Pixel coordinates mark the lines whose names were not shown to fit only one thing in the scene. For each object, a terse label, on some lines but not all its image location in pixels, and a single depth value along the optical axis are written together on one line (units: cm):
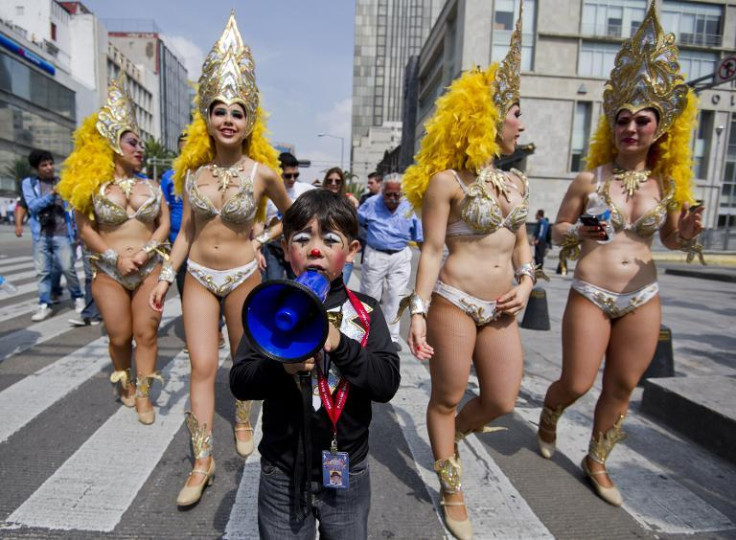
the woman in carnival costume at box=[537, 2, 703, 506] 268
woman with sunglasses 589
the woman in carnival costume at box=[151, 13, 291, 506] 275
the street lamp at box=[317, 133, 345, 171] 4872
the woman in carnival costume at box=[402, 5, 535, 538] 243
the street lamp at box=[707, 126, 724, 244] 3545
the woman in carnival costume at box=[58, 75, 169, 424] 342
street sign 662
